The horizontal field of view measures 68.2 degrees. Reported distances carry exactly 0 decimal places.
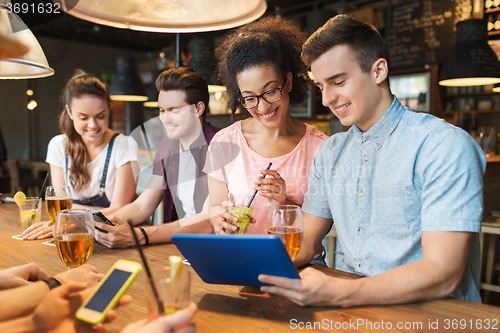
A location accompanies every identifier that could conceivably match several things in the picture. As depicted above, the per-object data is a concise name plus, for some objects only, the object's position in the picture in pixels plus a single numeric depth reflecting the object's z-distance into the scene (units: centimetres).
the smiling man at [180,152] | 194
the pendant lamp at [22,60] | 145
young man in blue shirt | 90
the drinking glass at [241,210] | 118
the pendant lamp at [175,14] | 105
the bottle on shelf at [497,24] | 456
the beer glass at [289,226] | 101
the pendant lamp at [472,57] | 345
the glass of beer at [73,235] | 100
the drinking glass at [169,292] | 61
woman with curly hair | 162
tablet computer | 76
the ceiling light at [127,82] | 564
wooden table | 79
